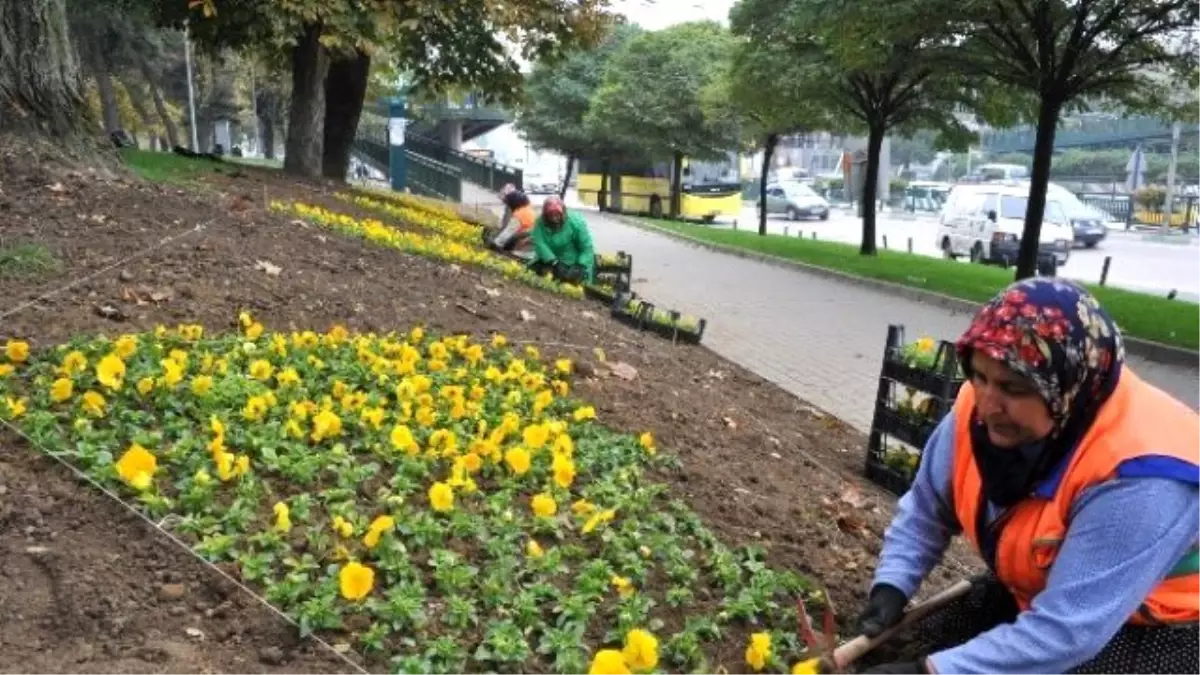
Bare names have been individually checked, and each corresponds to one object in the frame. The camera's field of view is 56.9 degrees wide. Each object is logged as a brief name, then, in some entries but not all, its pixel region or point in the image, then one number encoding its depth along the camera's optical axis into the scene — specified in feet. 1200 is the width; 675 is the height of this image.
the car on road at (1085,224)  97.67
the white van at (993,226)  77.92
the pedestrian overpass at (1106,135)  158.30
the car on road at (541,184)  194.90
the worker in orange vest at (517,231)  39.04
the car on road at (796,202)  150.61
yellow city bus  141.90
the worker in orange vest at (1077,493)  7.10
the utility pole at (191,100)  137.80
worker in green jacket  33.14
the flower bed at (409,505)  8.96
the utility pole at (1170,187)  123.76
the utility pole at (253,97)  156.04
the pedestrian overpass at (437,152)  108.99
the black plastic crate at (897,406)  16.65
